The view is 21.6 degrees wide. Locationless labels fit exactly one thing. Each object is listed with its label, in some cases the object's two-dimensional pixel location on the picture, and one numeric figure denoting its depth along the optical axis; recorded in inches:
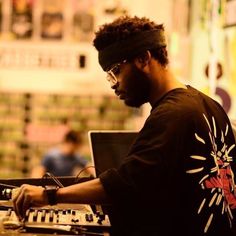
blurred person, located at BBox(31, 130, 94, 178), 209.5
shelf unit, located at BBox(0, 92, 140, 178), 231.1
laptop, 91.8
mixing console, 73.2
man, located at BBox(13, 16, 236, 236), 66.7
